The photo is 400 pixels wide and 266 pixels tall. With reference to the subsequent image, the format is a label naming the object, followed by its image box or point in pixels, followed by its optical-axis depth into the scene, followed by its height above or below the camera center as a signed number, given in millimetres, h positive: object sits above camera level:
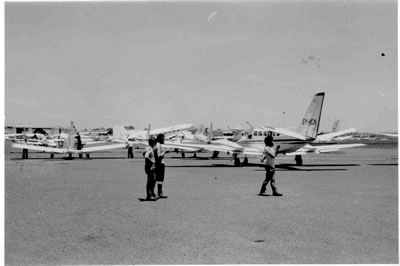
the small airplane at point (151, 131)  65562 +408
